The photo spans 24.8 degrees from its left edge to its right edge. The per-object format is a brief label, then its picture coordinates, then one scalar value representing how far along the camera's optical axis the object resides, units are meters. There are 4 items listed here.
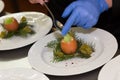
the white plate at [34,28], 0.88
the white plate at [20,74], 0.70
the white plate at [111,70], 0.64
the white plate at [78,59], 0.71
